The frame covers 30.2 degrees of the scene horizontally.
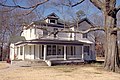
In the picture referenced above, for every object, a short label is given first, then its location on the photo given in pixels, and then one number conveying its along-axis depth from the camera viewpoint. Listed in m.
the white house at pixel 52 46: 33.85
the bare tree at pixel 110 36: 20.05
